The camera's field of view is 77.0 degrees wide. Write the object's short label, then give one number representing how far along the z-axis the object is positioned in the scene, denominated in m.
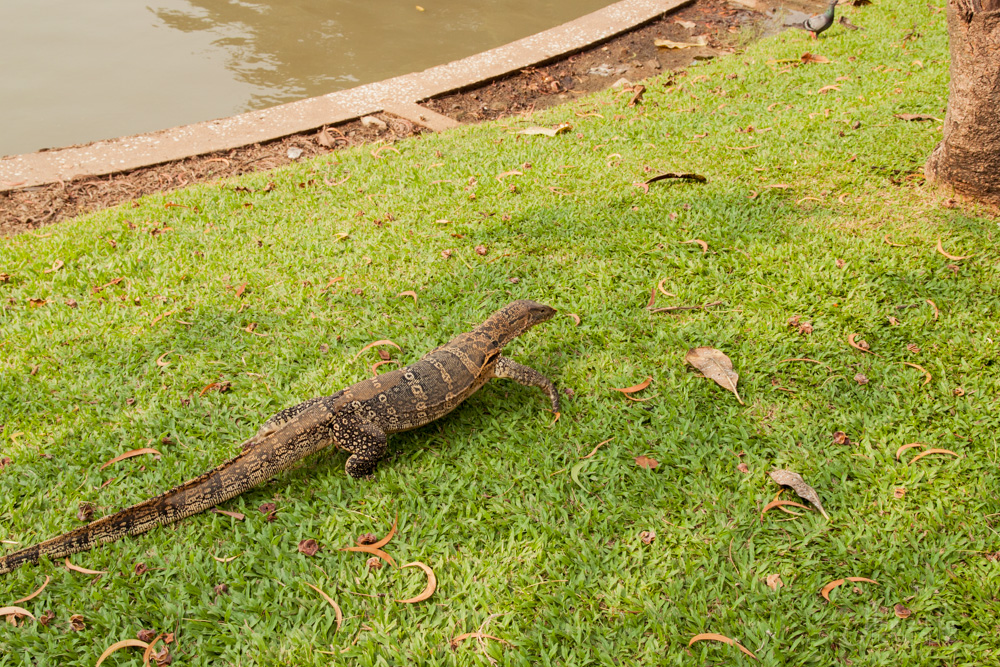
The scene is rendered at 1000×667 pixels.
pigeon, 8.41
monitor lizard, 3.15
